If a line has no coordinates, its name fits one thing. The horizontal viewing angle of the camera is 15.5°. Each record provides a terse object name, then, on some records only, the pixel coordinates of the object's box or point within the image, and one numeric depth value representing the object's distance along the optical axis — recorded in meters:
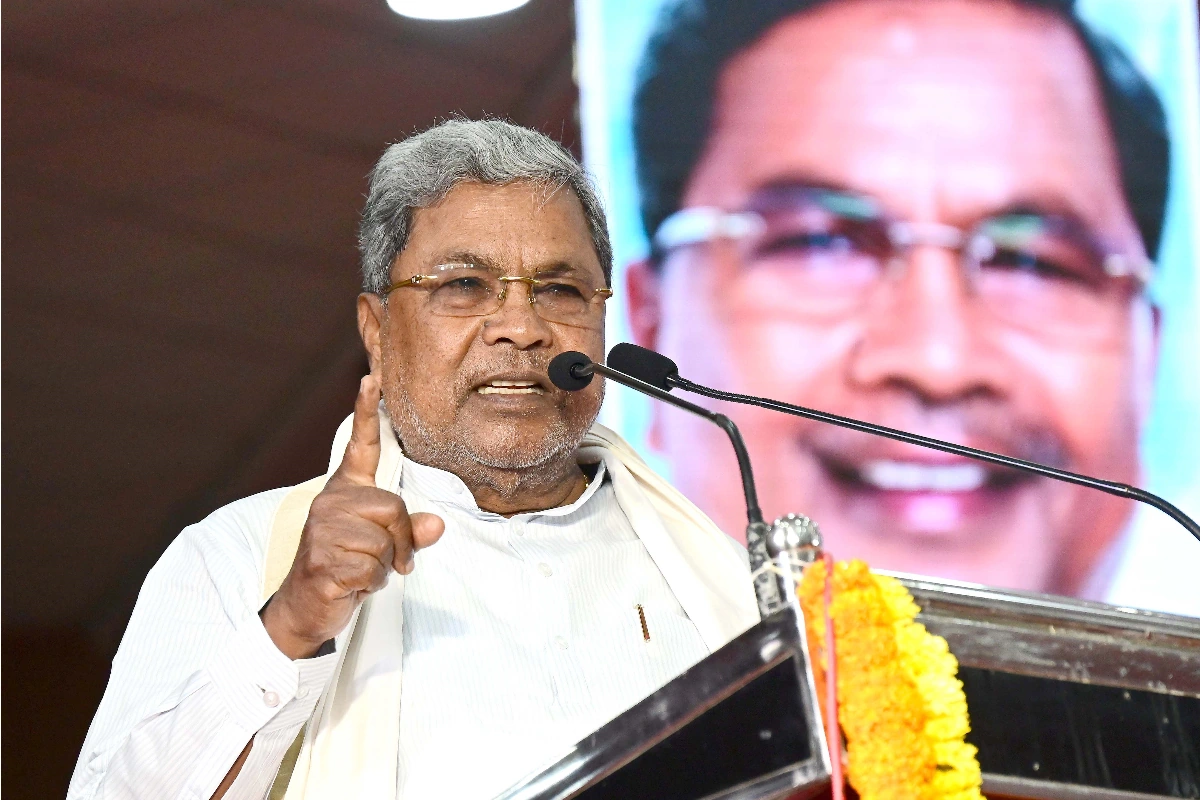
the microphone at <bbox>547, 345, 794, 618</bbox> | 2.26
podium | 2.09
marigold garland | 2.00
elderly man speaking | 2.45
